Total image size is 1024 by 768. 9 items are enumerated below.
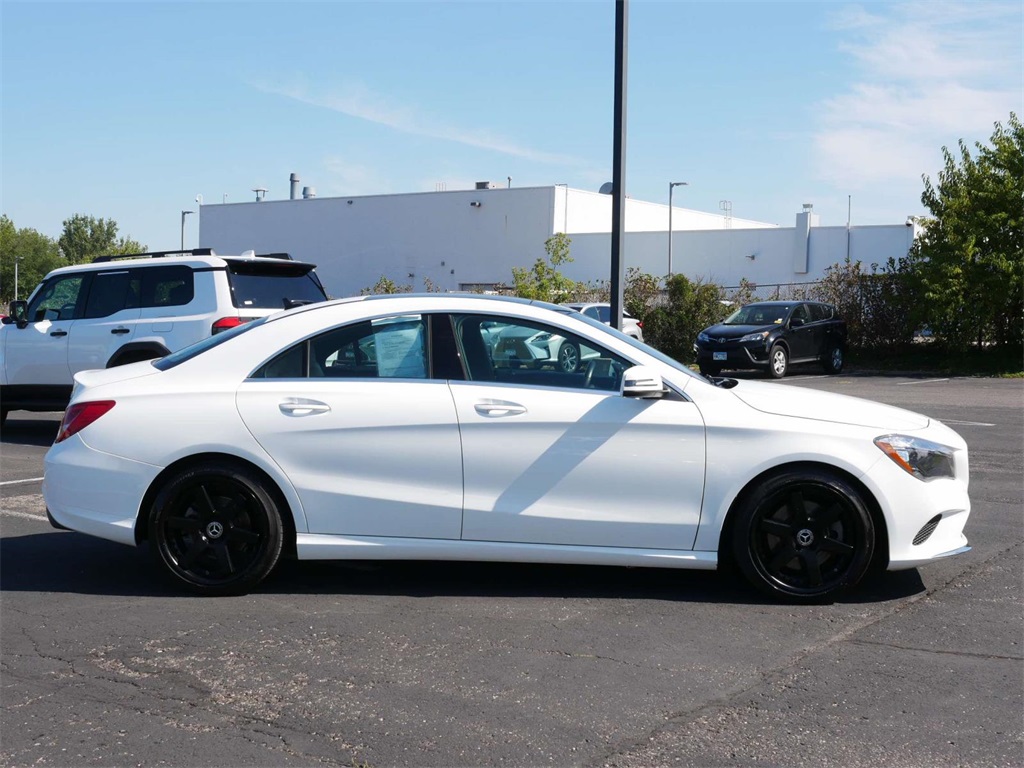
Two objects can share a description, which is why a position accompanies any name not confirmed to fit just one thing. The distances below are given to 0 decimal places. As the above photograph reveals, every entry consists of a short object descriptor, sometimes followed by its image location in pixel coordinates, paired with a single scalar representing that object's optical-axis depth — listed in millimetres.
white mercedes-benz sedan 5855
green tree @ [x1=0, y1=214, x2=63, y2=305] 109375
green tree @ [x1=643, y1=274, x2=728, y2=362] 29297
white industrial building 48719
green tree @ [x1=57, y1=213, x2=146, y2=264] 128125
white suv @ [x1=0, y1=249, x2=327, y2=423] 12047
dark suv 25234
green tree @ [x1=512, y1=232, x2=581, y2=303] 23516
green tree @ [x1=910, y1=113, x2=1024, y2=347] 26234
